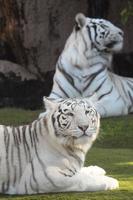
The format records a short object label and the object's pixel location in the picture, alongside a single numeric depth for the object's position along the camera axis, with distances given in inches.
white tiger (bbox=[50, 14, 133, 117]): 970.7
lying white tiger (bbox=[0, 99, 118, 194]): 510.6
